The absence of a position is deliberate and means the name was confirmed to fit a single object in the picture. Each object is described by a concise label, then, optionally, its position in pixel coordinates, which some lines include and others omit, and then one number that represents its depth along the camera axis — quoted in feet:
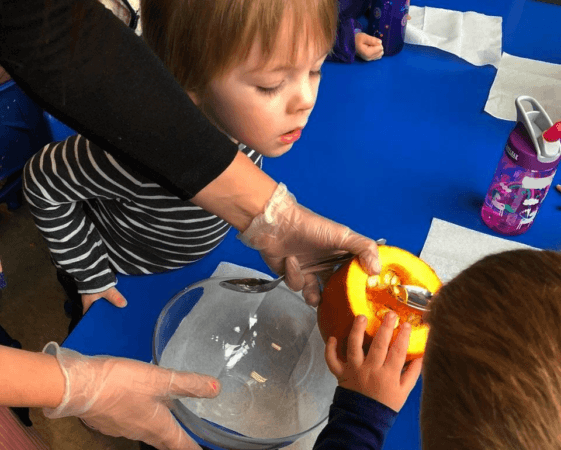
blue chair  3.76
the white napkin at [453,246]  2.72
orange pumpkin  2.07
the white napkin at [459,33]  3.92
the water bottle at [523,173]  2.57
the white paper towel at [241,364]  2.19
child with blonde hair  2.11
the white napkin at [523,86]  3.51
